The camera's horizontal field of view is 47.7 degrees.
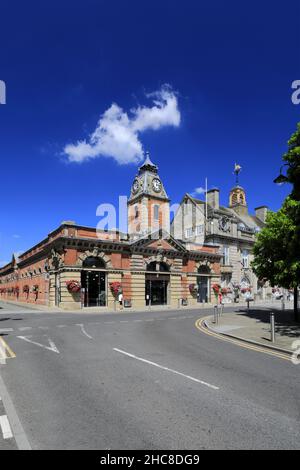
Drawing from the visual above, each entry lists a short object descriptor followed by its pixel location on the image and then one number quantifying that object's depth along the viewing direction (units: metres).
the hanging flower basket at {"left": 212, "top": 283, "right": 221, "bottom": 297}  43.72
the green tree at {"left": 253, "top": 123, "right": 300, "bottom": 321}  15.04
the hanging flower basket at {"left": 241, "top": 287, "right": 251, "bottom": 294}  50.00
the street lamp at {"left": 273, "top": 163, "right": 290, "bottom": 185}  15.33
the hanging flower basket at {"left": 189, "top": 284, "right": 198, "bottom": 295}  40.72
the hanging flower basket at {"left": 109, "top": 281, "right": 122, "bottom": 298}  33.50
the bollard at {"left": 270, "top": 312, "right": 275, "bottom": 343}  12.60
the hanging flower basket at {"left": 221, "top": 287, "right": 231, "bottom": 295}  45.33
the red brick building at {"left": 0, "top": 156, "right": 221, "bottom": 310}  31.69
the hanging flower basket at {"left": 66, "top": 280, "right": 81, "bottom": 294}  30.52
